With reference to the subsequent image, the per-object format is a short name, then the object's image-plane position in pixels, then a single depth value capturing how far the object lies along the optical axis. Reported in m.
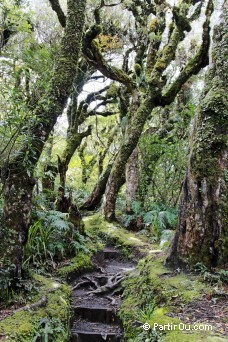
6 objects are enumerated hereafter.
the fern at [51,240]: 5.83
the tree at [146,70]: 9.08
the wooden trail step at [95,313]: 5.20
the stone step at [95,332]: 4.57
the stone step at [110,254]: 8.49
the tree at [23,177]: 4.25
